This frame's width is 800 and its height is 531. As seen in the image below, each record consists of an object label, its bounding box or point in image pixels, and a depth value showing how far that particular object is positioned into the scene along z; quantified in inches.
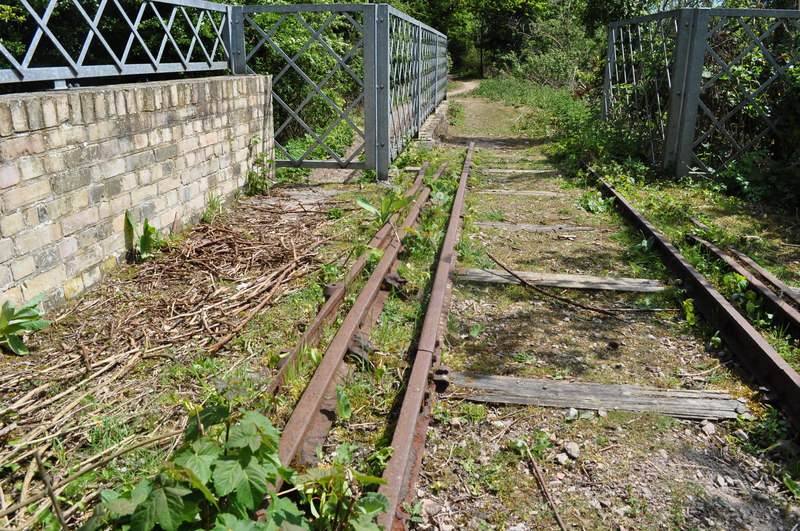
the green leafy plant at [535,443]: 116.8
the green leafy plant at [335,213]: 267.3
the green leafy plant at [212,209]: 257.4
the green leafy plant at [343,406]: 120.3
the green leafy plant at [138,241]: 204.1
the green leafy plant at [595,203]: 295.9
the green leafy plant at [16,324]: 143.6
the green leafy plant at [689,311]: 169.5
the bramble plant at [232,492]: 78.6
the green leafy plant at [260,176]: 309.1
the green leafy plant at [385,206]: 228.1
